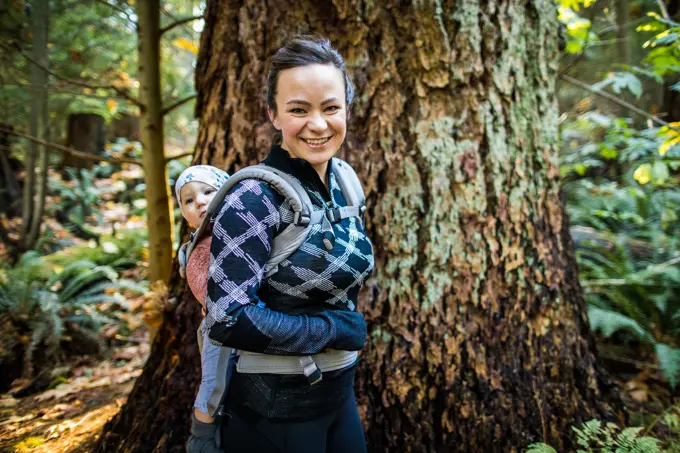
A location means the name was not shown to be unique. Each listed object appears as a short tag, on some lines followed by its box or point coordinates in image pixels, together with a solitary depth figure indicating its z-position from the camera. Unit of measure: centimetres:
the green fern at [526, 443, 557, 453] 221
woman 138
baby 167
